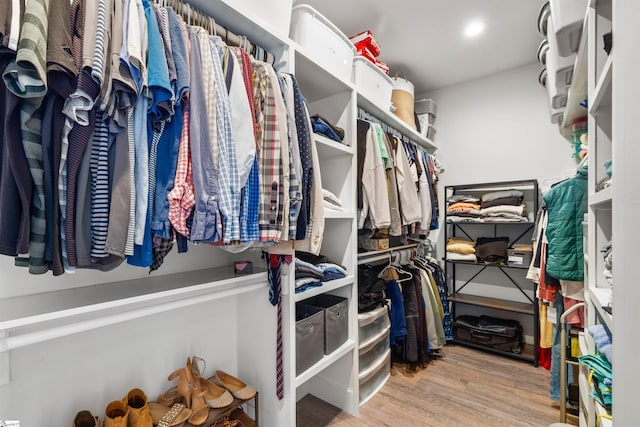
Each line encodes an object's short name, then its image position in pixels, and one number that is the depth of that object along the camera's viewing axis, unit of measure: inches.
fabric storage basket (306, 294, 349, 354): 63.7
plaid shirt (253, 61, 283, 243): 40.8
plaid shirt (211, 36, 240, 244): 35.3
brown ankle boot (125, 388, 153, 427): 42.4
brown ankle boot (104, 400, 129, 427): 40.5
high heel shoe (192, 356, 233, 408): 50.0
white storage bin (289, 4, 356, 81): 60.0
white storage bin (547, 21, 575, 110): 60.9
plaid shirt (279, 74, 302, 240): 44.1
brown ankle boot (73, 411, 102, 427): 41.1
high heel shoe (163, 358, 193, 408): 49.0
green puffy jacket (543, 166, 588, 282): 63.4
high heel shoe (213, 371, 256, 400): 52.9
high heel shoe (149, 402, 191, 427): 44.4
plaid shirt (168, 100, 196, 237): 32.4
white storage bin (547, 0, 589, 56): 47.5
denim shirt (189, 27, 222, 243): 33.3
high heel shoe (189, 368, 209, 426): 46.3
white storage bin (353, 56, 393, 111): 75.2
